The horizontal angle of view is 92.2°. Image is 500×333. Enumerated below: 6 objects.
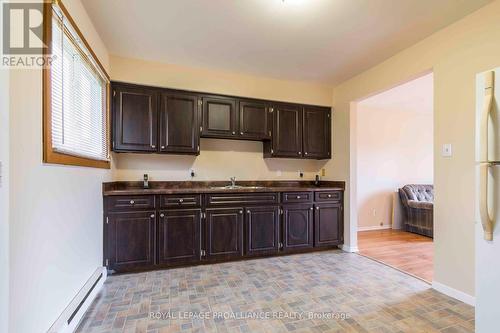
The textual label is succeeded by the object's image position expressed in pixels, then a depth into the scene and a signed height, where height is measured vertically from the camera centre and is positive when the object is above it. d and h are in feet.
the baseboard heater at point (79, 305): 5.13 -3.45
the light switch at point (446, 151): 7.63 +0.51
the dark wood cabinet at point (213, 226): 8.95 -2.49
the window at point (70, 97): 5.01 +1.86
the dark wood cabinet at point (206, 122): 9.81 +2.08
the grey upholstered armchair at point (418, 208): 14.62 -2.59
